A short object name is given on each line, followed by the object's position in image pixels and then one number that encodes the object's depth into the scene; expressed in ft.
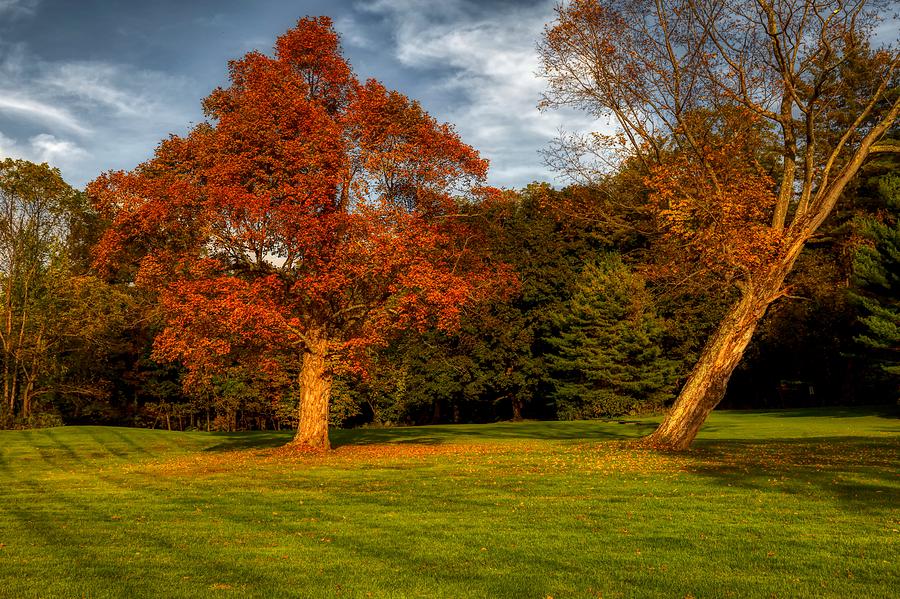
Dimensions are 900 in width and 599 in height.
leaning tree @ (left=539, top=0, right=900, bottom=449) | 67.41
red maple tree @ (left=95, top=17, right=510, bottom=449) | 73.92
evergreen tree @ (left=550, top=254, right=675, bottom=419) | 171.42
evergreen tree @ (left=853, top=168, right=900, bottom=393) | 134.72
